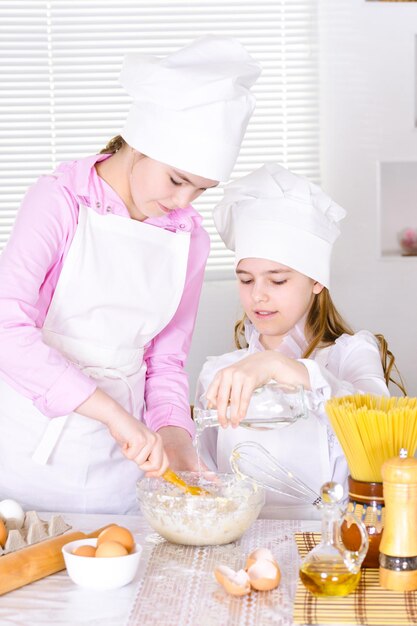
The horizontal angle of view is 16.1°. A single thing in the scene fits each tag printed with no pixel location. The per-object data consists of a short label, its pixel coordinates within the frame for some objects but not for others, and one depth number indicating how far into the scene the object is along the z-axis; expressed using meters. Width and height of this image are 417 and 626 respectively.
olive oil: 2.17
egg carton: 2.35
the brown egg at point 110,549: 2.24
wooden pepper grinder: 2.15
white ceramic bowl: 2.23
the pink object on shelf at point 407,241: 4.41
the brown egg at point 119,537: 2.29
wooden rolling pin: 2.24
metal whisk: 2.93
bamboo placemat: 2.12
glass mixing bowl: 2.40
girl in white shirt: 3.06
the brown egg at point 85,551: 2.27
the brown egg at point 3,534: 2.36
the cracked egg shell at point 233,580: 2.21
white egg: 2.50
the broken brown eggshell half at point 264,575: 2.23
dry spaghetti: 2.21
